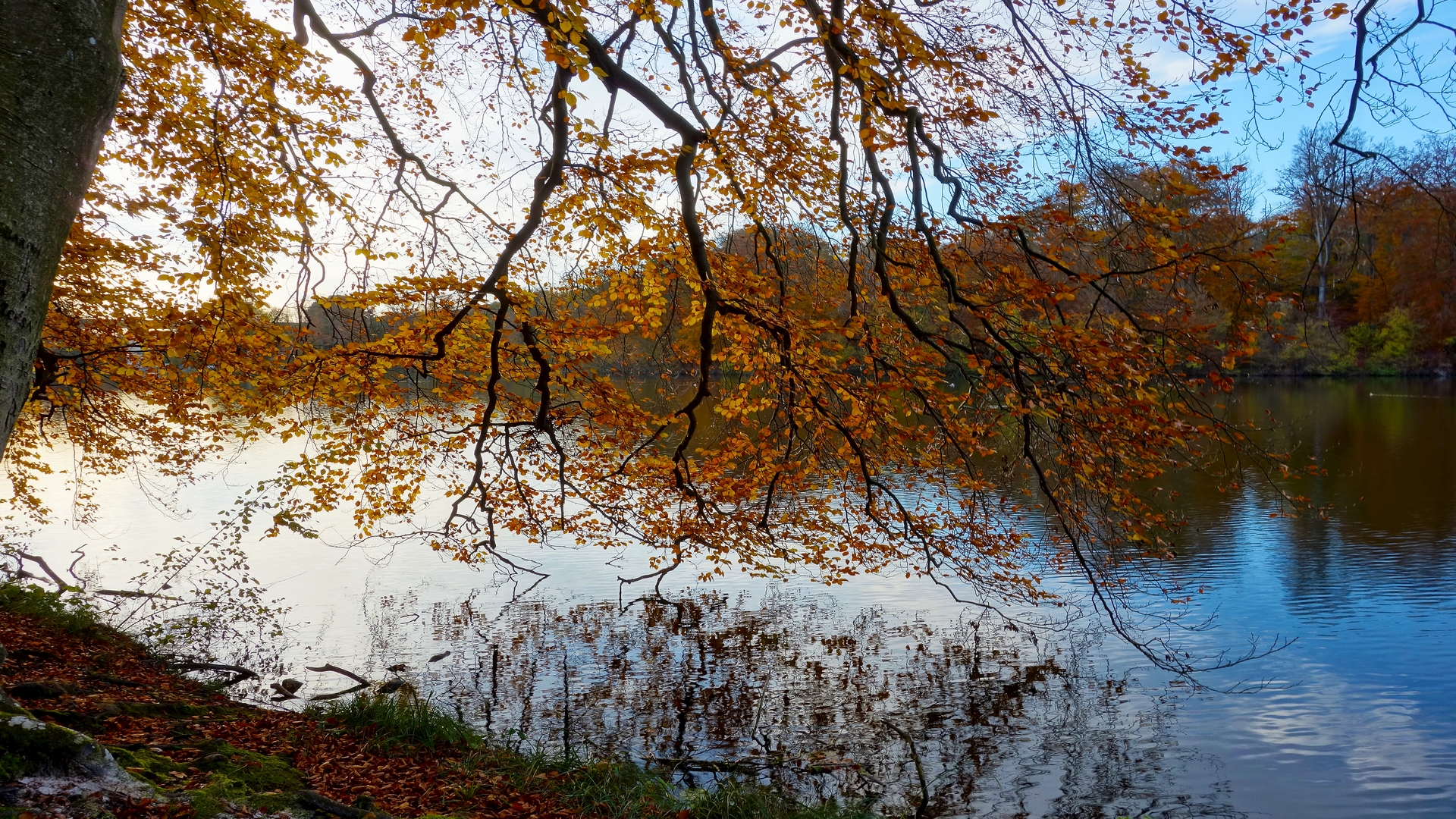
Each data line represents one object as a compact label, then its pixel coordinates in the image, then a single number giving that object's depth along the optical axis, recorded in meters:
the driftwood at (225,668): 8.32
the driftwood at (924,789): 6.03
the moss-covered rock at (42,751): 3.08
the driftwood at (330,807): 4.01
